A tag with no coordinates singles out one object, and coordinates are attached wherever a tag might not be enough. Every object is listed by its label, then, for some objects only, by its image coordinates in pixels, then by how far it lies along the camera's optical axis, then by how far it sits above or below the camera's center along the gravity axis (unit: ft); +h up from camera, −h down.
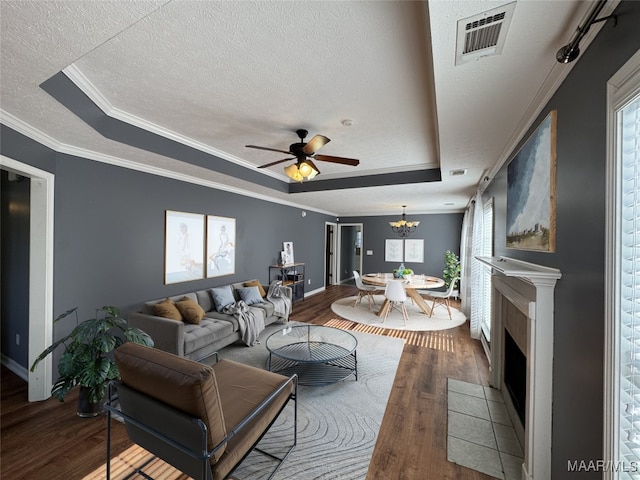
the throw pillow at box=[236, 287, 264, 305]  13.85 -3.13
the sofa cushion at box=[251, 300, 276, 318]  13.55 -3.72
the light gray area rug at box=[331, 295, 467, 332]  15.35 -5.13
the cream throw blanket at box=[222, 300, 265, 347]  11.74 -3.93
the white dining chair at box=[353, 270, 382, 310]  18.58 -3.59
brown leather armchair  3.99 -3.03
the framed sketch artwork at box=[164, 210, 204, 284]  11.70 -0.47
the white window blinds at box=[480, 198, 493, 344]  11.54 -1.31
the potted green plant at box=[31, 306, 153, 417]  6.59 -3.36
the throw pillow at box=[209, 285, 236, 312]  12.56 -2.99
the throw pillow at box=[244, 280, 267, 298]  15.07 -2.78
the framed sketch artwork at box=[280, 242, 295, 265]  19.79 -1.18
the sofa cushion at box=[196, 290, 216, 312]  12.44 -3.08
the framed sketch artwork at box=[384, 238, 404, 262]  25.67 -1.05
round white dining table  16.70 -2.88
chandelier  21.77 +1.19
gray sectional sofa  9.05 -3.60
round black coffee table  9.17 -4.31
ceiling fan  8.28 +2.55
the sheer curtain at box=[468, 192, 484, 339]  13.35 -1.97
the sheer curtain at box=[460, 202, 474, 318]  16.43 -1.82
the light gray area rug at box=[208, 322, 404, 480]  5.67 -5.12
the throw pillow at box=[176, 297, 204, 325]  10.54 -3.08
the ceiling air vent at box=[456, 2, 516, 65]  3.45 +3.06
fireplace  4.79 -2.21
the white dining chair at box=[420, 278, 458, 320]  16.03 -3.41
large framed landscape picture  4.89 +1.12
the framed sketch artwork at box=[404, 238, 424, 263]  24.81 -0.97
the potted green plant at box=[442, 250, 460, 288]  18.25 -1.96
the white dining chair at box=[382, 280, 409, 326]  15.52 -3.19
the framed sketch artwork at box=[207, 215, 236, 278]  13.74 -0.46
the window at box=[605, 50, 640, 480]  2.84 -0.47
